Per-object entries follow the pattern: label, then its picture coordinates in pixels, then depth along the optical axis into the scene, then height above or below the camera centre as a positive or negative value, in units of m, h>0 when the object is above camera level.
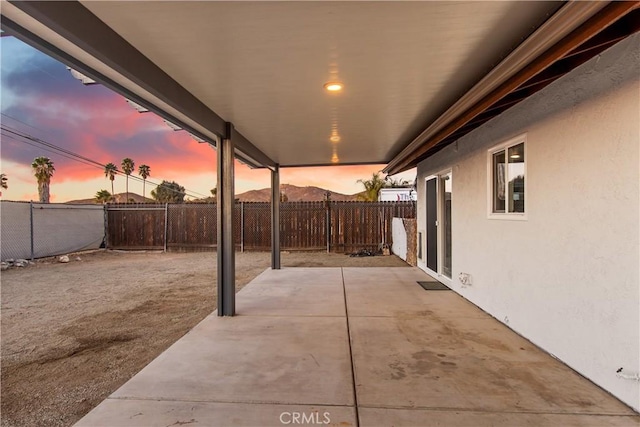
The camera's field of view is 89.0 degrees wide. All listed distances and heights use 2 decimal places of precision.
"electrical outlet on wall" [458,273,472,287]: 4.98 -1.03
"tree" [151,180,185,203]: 34.06 +2.49
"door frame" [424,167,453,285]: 6.42 -0.29
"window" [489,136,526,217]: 3.75 +0.43
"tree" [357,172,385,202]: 17.08 +1.49
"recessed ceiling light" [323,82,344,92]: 3.34 +1.34
